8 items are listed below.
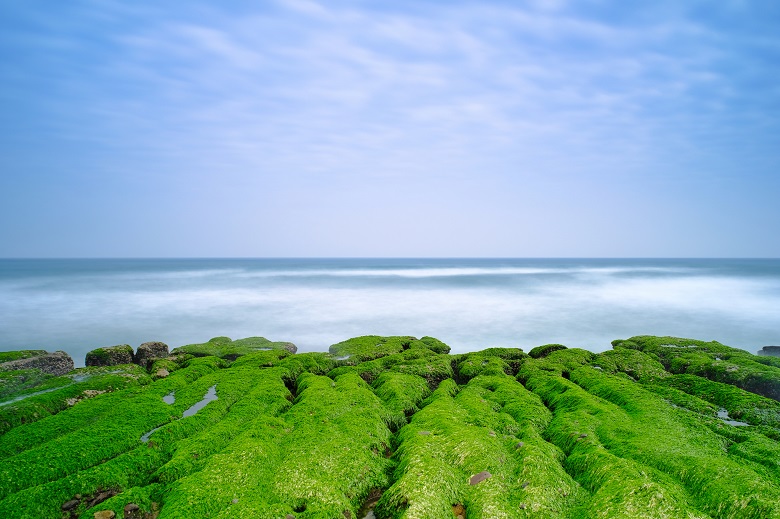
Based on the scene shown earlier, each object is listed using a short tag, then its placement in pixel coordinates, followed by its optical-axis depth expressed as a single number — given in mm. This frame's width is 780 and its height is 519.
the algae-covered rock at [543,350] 20077
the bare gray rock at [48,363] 17125
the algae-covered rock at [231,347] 20734
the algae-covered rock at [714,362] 13997
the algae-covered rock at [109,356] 19766
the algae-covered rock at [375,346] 19406
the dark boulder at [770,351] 23836
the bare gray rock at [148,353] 20672
